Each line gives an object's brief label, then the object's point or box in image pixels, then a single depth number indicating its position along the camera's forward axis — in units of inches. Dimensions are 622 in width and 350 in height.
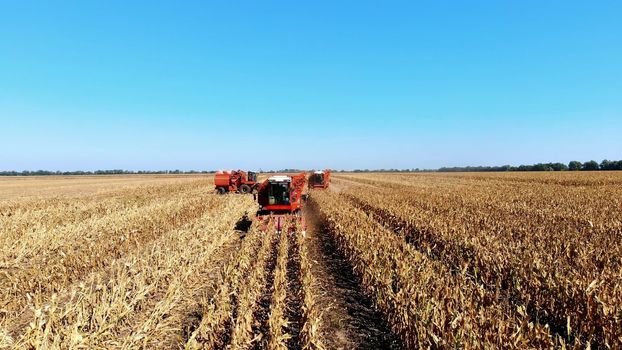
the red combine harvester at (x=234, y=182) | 1150.3
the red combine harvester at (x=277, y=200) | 539.5
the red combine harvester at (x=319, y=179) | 1370.6
